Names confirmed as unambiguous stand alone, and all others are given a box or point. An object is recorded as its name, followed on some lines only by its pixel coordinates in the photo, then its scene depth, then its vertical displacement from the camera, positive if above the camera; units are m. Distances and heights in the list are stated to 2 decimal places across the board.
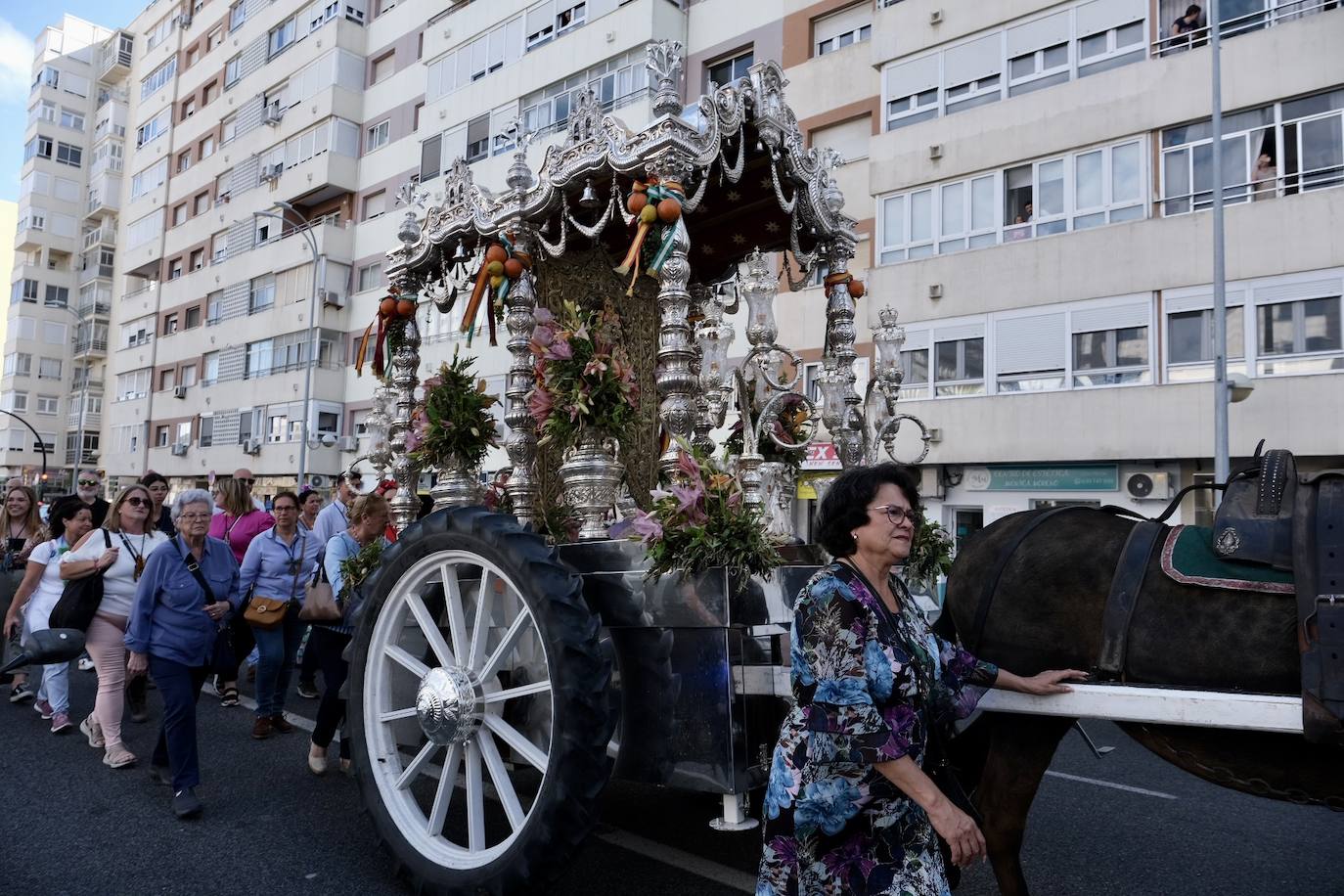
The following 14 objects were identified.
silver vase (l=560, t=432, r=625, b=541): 5.04 +0.10
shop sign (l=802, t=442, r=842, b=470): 19.92 +1.06
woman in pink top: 8.09 -0.33
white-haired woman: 5.42 -0.80
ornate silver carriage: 3.76 -0.34
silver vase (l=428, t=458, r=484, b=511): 5.95 +0.08
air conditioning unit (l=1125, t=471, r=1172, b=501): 16.47 +0.53
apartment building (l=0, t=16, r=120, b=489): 53.94 +13.00
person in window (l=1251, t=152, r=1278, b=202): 15.77 +5.51
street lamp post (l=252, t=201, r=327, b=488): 30.16 +5.39
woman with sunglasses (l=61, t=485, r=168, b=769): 6.48 -0.64
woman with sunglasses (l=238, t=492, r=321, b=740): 7.51 -0.71
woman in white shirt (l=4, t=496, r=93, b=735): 7.59 -0.80
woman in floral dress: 2.59 -0.64
